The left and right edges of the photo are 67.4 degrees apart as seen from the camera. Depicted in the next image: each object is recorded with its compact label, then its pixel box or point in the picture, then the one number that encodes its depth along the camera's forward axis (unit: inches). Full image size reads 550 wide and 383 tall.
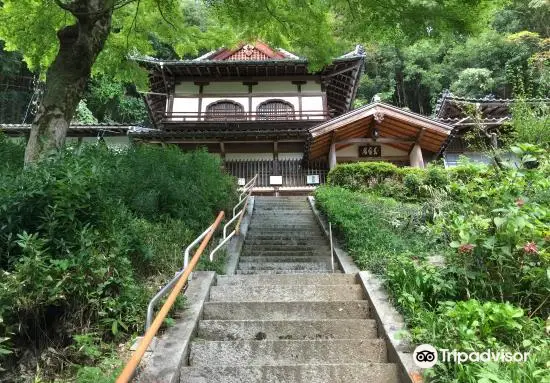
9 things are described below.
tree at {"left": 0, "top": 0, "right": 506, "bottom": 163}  250.7
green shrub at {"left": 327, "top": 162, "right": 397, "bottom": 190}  493.0
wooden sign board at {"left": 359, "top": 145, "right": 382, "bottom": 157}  662.5
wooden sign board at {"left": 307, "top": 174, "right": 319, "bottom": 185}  631.4
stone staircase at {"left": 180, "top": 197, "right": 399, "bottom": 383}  138.2
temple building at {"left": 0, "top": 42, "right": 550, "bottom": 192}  626.5
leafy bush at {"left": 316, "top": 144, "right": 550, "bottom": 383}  121.0
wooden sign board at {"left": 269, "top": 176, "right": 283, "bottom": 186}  639.8
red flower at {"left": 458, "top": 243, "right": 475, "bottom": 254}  157.5
